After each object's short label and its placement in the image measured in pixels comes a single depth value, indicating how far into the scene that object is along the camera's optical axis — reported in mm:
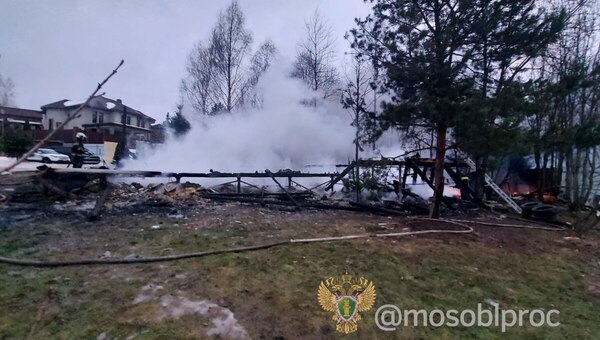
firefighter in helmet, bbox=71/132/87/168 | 12548
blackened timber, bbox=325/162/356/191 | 11872
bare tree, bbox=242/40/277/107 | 26588
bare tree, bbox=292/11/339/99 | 24484
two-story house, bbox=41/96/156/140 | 44550
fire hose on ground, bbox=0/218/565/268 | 4762
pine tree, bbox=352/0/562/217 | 7965
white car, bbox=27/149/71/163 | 27820
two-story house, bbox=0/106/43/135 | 47719
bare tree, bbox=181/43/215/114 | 26469
